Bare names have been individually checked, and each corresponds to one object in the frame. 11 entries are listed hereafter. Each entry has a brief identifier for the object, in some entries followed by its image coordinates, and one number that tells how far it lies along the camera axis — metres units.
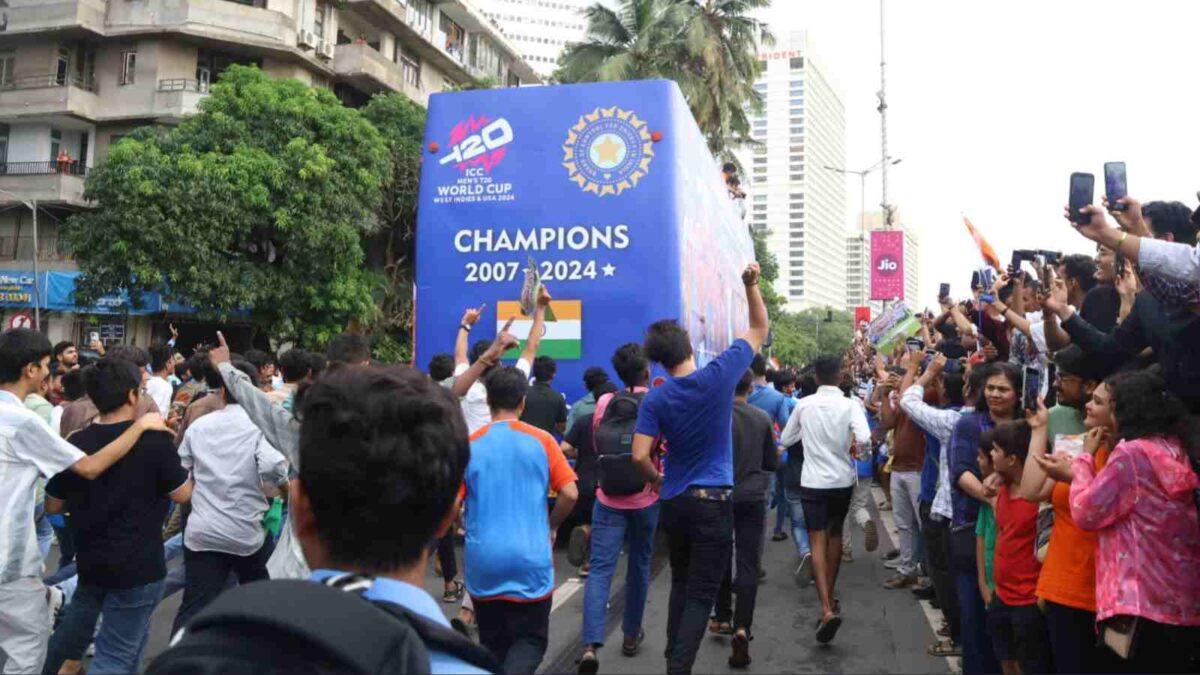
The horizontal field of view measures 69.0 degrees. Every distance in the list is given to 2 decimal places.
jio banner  21.00
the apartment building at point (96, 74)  24.31
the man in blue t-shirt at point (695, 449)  4.22
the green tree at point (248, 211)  19.20
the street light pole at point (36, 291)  21.27
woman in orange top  3.23
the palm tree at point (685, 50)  23.19
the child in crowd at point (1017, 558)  3.72
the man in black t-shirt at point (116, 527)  3.76
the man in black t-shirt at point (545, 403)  7.22
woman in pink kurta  2.90
